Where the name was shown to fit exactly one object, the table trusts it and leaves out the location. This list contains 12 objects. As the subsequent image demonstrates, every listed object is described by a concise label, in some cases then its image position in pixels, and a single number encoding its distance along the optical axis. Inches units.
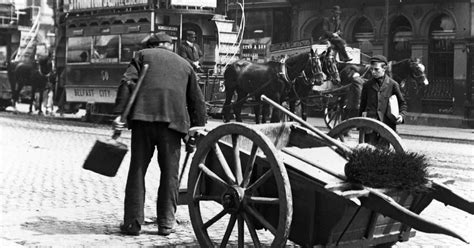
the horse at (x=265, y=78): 740.2
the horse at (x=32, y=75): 1101.1
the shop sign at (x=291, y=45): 903.2
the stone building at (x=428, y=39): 1067.9
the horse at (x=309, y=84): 746.8
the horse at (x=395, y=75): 708.0
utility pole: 1097.9
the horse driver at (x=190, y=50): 727.7
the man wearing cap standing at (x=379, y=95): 417.4
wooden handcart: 216.2
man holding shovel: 283.1
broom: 200.4
